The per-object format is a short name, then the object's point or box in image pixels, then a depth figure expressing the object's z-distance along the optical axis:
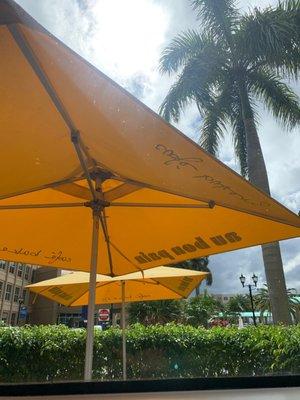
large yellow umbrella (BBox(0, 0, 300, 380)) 1.72
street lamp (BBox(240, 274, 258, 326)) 25.03
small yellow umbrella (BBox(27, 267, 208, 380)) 5.93
